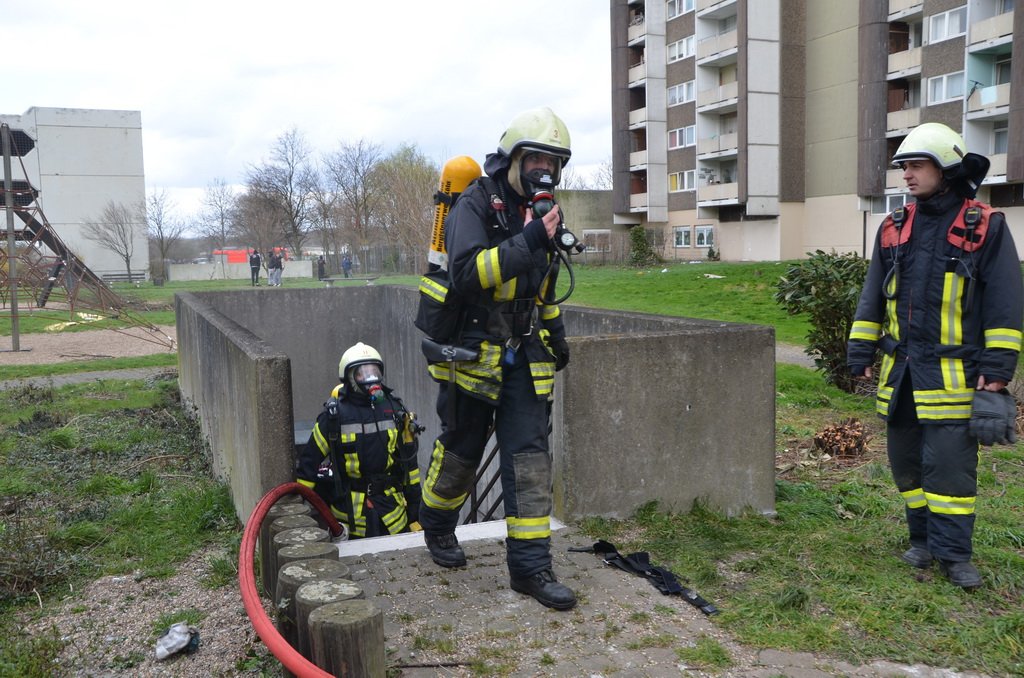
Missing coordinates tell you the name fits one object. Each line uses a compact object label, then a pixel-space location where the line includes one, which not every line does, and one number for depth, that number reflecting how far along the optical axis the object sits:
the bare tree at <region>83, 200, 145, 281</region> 47.38
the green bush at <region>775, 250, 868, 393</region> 9.30
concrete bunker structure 4.80
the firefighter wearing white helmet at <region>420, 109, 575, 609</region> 3.83
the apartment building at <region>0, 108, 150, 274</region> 50.66
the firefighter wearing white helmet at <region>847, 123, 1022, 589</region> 3.90
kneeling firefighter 5.43
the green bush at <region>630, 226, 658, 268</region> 38.69
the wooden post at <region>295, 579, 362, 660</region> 3.22
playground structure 25.06
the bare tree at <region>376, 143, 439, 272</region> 30.47
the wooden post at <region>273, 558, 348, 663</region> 3.48
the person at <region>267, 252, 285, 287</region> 37.97
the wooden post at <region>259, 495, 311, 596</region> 4.27
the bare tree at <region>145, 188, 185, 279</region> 52.06
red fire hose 2.99
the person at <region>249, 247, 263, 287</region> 39.25
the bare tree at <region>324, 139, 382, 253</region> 54.94
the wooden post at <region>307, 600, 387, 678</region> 3.02
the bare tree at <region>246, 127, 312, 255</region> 58.06
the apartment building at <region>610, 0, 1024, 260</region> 30.53
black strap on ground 3.87
